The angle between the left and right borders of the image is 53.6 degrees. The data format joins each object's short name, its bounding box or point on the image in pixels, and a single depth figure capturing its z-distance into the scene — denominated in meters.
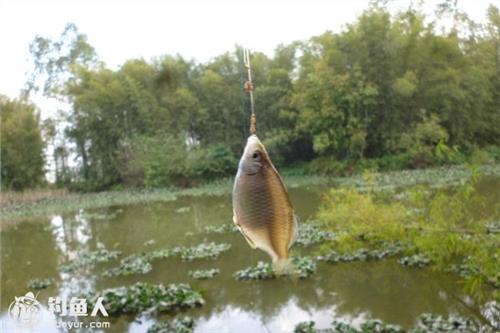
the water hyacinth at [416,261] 3.84
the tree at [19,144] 12.35
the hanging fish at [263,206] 0.58
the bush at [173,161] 11.91
